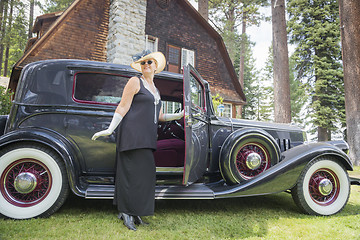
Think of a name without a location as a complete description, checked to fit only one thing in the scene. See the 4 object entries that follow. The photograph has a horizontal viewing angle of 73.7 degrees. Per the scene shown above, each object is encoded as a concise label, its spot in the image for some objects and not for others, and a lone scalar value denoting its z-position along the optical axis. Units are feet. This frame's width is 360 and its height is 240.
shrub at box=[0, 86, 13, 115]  21.42
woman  7.98
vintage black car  8.73
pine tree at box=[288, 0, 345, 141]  56.85
